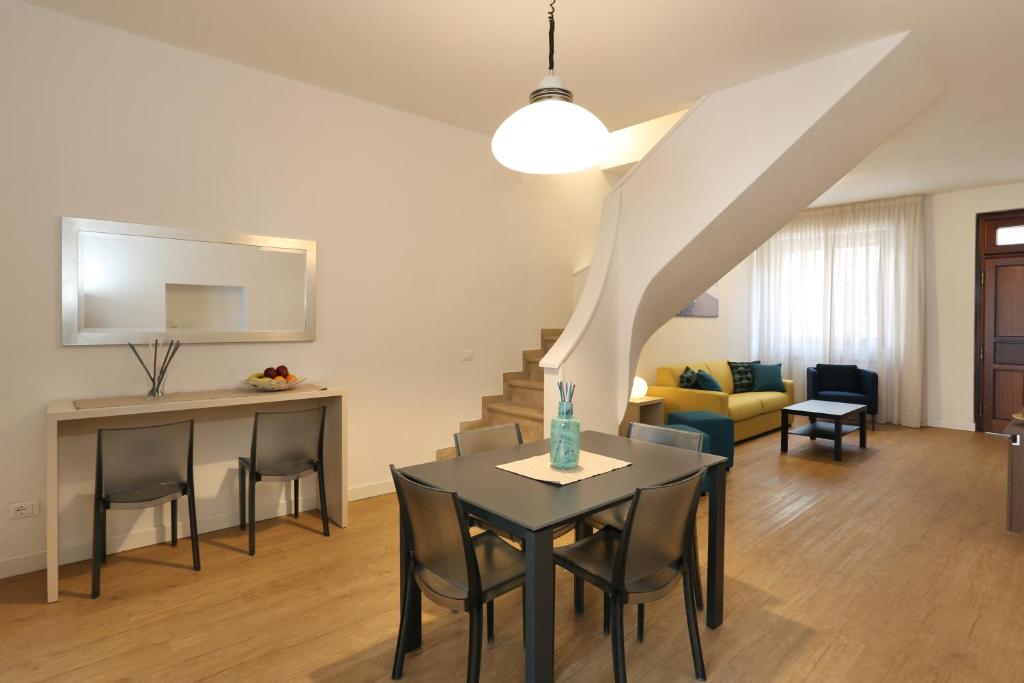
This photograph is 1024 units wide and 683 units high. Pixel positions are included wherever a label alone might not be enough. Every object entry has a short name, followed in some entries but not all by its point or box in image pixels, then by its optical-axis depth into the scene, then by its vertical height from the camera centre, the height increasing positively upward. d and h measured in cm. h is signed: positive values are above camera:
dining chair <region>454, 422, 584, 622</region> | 254 -50
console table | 262 -46
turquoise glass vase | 220 -39
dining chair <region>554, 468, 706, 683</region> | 183 -77
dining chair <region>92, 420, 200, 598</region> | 275 -69
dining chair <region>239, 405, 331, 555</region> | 329 -69
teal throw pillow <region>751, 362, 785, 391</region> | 702 -48
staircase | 429 -53
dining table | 165 -54
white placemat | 212 -52
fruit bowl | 343 -26
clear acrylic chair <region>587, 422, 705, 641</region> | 243 -51
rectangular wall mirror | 305 +31
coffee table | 530 -75
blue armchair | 661 -53
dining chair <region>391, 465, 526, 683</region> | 176 -75
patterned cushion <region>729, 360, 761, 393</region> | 700 -46
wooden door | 624 +27
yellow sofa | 555 -65
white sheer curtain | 675 +60
